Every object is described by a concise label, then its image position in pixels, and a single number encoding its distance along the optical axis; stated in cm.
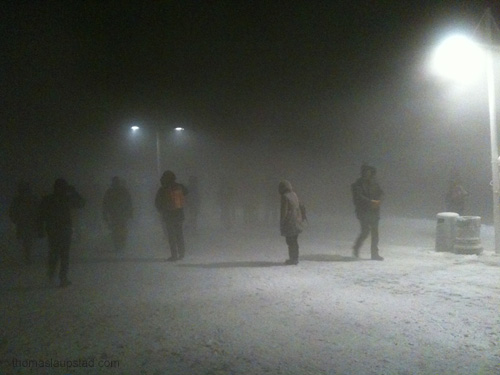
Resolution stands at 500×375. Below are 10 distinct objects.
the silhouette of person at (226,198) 1875
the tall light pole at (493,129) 993
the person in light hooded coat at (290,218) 952
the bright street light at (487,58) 983
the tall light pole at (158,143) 2658
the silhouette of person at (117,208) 1191
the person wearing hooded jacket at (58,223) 808
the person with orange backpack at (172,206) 1050
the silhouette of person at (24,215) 1091
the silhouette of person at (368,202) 988
